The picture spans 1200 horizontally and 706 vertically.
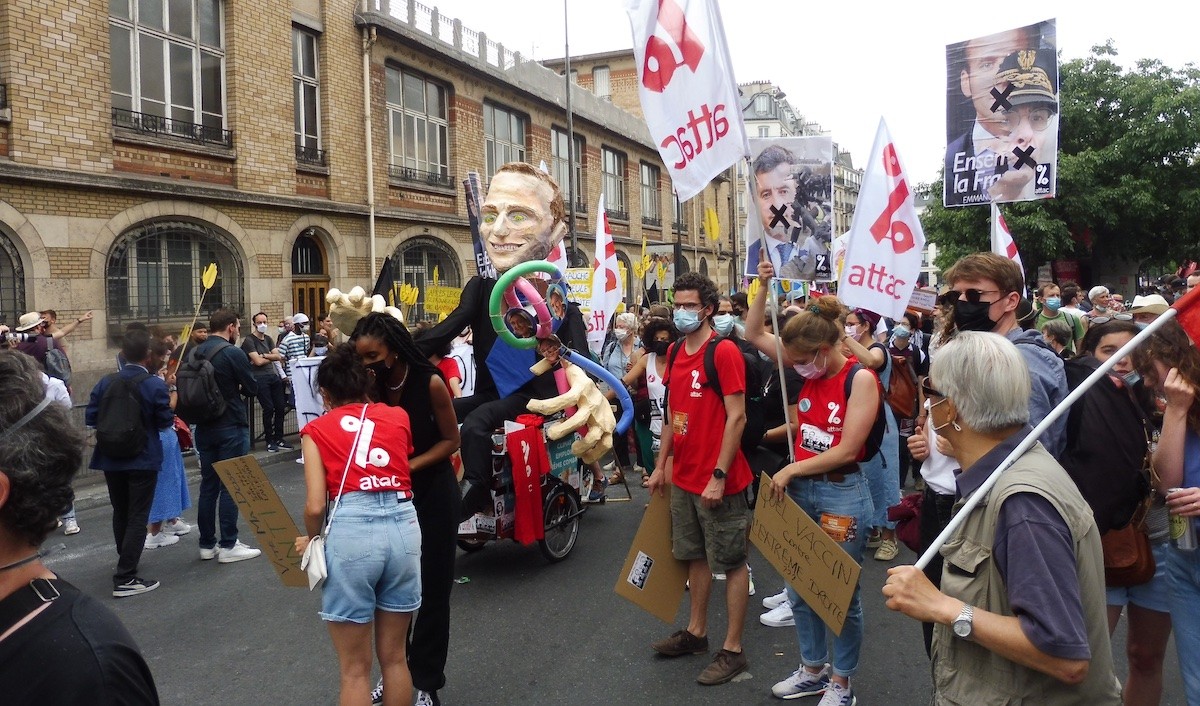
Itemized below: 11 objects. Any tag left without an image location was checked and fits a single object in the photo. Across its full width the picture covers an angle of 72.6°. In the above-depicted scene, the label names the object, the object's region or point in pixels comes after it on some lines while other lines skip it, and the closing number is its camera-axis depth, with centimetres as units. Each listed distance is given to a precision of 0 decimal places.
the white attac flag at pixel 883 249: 509
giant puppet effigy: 554
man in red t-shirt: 392
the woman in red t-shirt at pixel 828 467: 350
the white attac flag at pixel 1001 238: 640
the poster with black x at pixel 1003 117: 618
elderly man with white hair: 175
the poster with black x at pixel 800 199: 700
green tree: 2542
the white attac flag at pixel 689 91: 403
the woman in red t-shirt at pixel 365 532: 294
